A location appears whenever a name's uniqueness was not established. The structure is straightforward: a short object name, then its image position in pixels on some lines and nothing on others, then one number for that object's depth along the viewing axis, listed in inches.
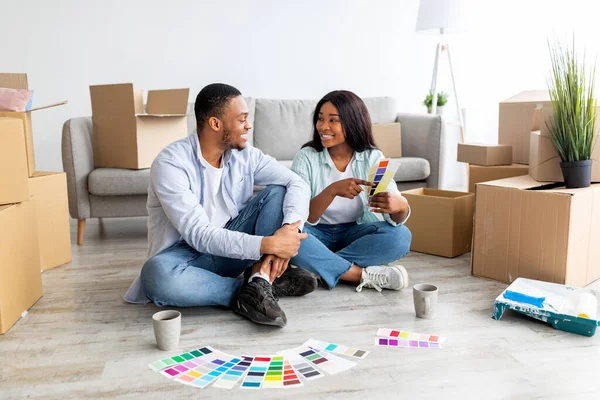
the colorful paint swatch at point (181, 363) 59.8
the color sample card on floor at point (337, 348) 64.0
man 72.2
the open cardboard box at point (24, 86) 97.2
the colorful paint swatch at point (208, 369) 57.7
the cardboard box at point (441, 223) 105.0
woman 84.5
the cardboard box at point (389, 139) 143.8
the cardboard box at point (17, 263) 71.6
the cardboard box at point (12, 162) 73.5
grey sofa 120.6
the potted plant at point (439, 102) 171.5
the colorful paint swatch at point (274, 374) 57.1
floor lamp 157.9
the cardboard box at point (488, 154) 108.0
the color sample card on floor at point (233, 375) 57.0
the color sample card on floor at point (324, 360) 60.5
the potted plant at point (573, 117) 85.0
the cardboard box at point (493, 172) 105.0
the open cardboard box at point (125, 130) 118.7
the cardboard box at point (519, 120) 108.7
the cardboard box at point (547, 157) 90.4
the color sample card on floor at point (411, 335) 67.7
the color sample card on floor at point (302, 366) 59.1
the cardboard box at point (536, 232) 82.4
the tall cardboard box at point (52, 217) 99.9
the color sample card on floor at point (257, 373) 56.9
